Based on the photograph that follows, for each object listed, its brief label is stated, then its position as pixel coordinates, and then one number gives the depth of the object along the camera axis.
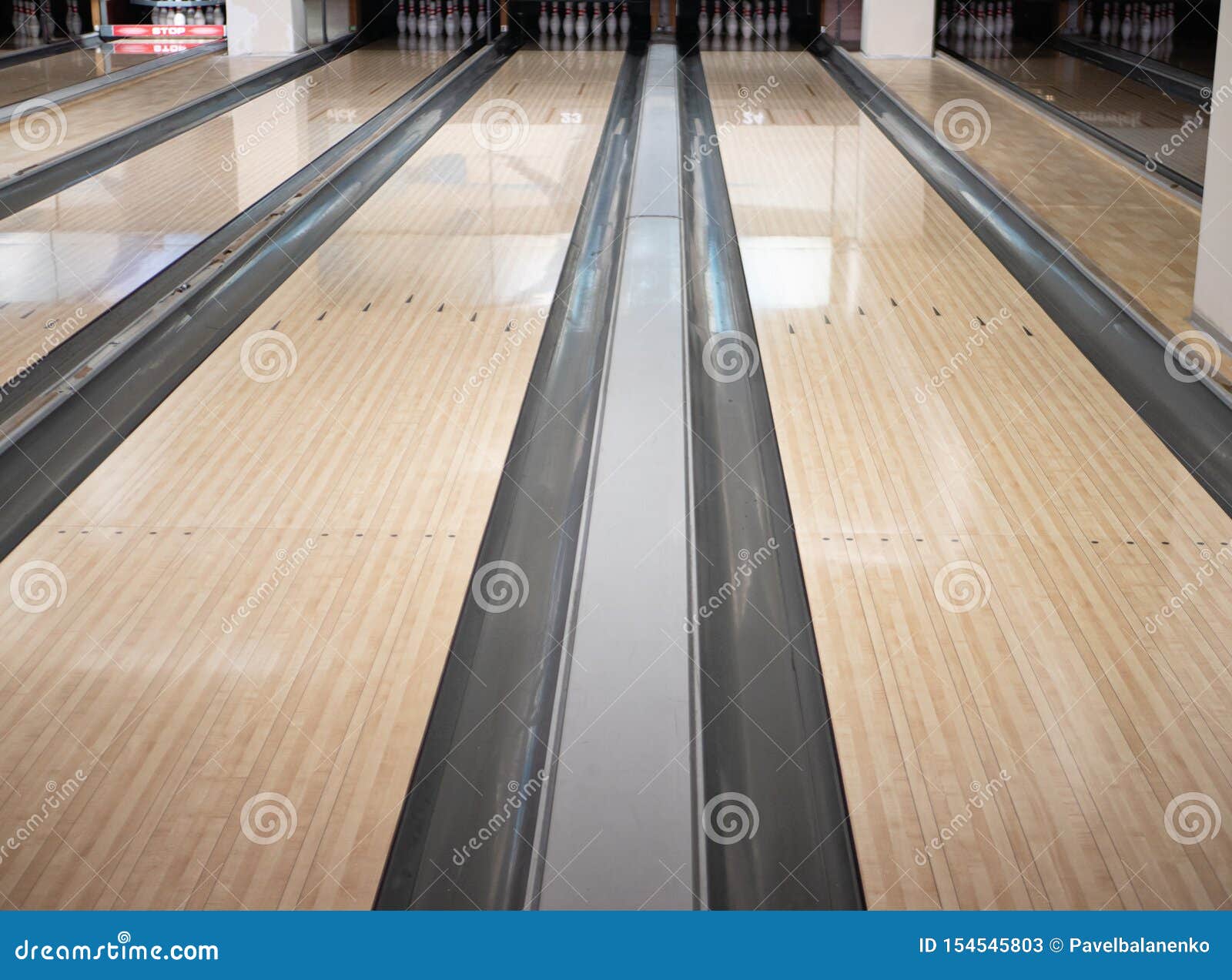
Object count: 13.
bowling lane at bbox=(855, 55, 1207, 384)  3.23
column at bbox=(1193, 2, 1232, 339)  2.79
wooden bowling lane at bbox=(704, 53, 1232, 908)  1.41
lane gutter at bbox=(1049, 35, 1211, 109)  5.98
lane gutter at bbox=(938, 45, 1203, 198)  4.31
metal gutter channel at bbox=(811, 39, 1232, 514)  2.41
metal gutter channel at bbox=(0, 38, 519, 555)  2.24
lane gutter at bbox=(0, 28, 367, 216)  4.16
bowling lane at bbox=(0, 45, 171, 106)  5.98
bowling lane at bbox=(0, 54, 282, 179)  4.70
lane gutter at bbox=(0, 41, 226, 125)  5.49
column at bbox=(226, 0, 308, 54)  7.11
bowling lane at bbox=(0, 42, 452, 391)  3.12
